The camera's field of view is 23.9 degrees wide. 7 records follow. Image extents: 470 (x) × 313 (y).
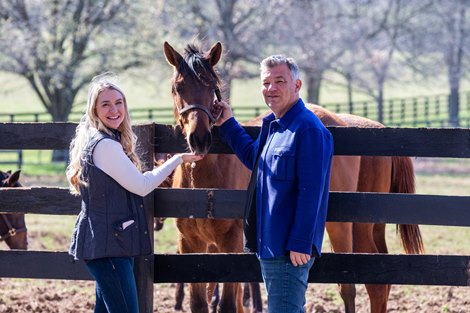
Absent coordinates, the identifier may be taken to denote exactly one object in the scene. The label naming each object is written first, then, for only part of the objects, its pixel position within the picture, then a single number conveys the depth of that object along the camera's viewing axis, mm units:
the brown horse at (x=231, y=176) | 7699
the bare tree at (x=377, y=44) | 51483
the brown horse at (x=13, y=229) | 13043
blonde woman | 6210
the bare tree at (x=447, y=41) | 54580
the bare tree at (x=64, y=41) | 43225
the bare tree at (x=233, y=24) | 45117
